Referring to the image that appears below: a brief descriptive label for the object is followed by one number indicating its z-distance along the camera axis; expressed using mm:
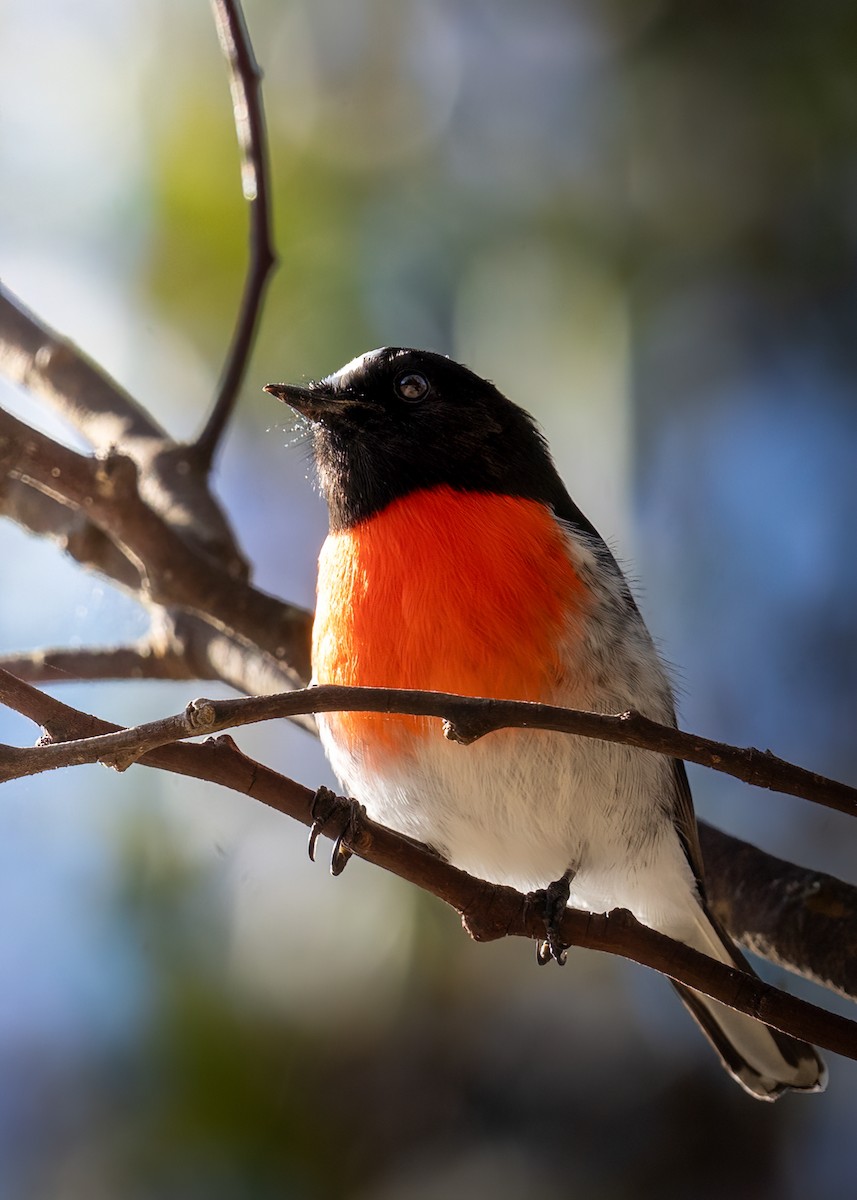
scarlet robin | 3861
